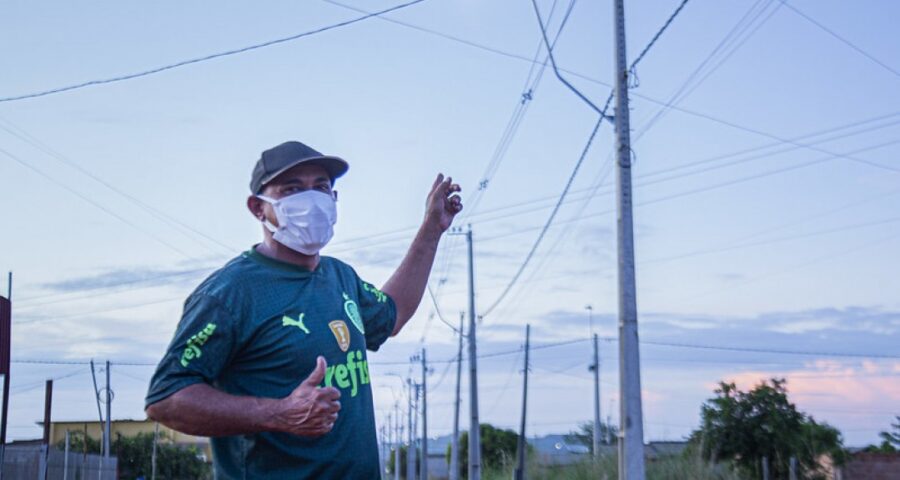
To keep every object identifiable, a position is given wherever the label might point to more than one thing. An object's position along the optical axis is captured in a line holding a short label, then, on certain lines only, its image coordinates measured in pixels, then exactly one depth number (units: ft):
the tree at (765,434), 111.45
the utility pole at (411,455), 243.60
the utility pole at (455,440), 174.40
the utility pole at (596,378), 195.64
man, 11.09
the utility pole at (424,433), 204.21
